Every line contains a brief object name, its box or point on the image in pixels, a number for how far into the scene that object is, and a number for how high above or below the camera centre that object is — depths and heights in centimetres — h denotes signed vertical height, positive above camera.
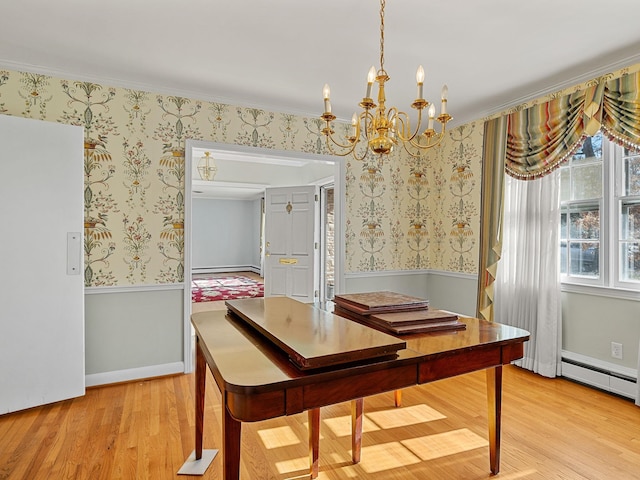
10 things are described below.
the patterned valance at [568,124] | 254 +89
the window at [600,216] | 278 +19
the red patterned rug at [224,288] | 717 -108
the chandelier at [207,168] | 626 +116
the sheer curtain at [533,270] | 313 -27
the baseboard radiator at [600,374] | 271 -101
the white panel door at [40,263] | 253 -19
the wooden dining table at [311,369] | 102 -38
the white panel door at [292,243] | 543 -7
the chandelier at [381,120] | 165 +56
